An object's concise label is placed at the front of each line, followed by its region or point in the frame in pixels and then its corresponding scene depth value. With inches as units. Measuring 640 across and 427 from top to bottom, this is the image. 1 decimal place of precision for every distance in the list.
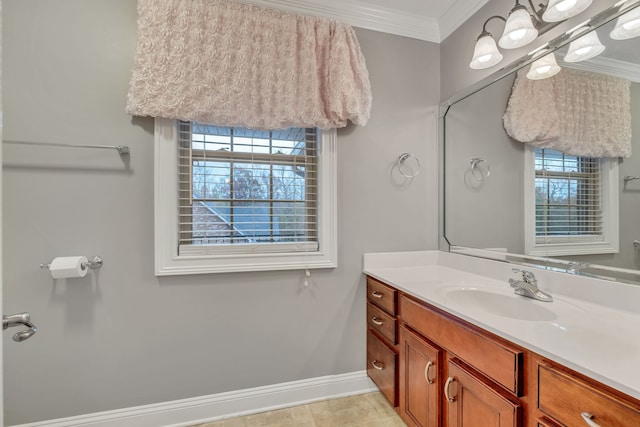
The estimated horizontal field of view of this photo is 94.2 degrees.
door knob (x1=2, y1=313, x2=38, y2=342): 28.4
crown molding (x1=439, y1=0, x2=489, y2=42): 70.1
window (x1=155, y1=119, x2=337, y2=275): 63.5
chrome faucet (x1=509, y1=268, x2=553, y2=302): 50.6
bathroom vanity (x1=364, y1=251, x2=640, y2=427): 31.3
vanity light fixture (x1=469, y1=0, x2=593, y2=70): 49.5
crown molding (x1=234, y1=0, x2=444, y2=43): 69.6
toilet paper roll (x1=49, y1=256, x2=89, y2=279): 54.1
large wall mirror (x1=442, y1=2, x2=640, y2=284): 45.4
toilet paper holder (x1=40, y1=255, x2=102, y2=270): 58.1
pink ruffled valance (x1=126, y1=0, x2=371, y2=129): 59.6
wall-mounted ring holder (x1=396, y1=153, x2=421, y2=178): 77.9
